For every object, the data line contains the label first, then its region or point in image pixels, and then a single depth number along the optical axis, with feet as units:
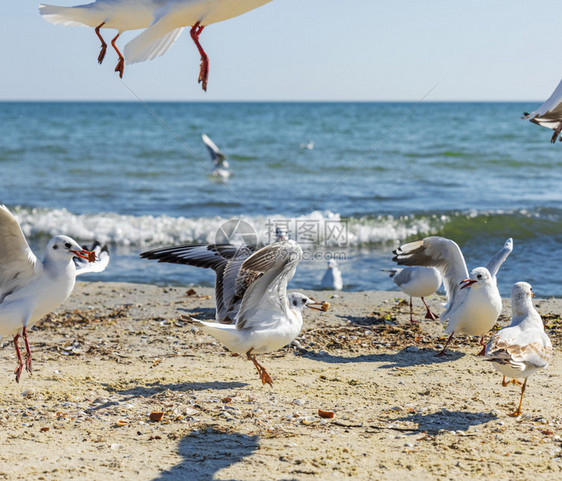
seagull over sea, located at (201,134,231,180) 64.34
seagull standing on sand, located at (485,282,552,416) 15.30
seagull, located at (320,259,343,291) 29.19
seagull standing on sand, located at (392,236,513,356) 20.04
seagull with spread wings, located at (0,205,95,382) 15.24
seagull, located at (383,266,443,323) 23.66
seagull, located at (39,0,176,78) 11.35
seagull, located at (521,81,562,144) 10.63
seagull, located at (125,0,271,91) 10.28
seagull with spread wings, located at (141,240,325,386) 14.69
